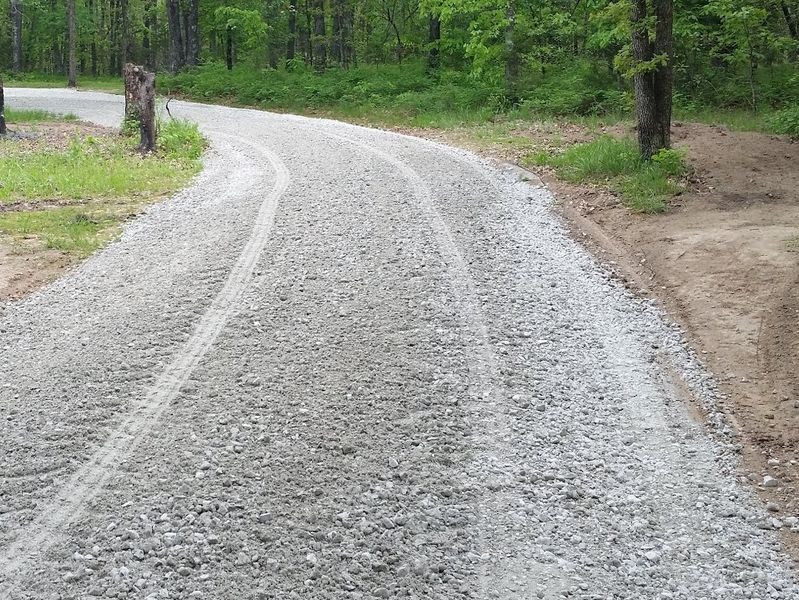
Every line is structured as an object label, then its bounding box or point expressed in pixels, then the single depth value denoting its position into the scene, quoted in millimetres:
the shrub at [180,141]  15469
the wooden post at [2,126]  17644
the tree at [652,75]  11883
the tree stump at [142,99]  15531
